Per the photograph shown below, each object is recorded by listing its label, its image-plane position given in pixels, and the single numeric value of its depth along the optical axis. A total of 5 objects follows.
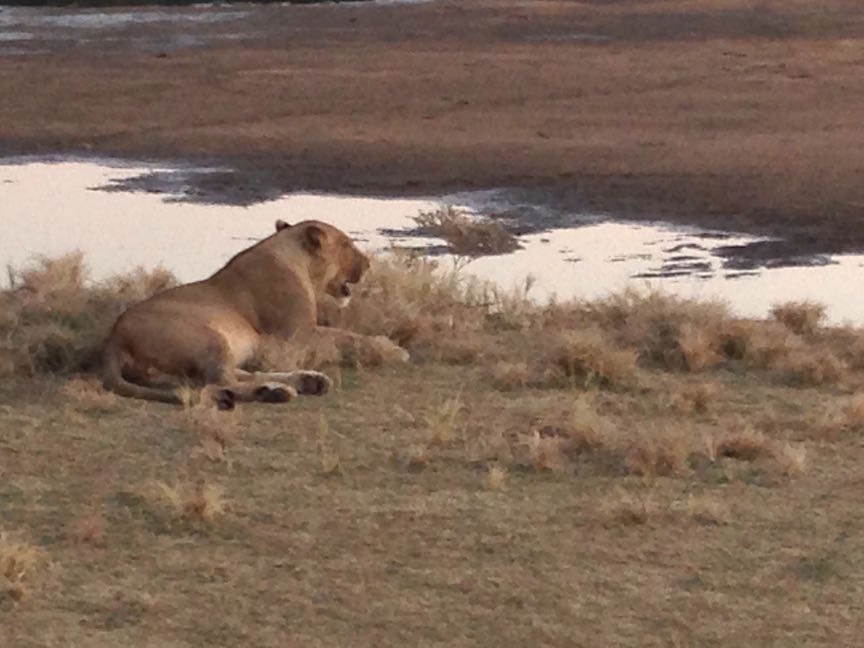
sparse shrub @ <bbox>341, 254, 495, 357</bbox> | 10.51
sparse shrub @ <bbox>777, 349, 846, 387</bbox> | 9.66
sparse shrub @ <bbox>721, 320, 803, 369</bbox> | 10.07
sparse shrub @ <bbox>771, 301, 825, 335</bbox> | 11.04
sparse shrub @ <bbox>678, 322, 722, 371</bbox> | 9.97
